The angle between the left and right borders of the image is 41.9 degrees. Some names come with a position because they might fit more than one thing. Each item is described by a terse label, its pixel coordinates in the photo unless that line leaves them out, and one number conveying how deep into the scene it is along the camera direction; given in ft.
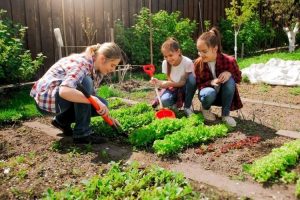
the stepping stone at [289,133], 14.22
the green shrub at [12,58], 20.92
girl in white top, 16.42
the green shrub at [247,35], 38.50
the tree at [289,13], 39.34
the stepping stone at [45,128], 15.51
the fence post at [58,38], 24.23
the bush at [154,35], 29.19
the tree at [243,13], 32.35
